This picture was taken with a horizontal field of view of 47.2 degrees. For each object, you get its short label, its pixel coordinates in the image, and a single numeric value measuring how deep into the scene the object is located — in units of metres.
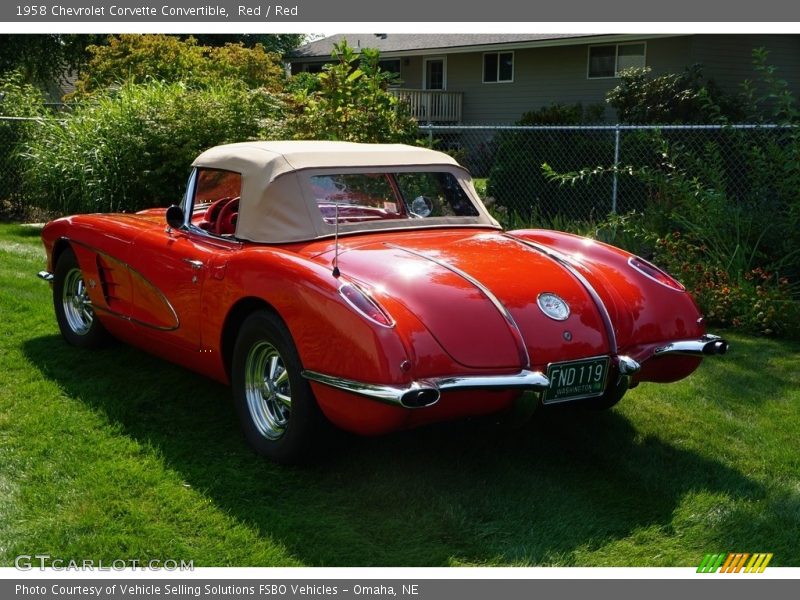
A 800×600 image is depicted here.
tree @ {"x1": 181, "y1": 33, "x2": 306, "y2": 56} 34.27
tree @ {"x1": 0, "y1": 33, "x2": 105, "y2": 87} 26.70
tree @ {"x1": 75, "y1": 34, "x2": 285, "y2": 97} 16.67
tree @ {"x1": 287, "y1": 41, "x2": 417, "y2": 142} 10.63
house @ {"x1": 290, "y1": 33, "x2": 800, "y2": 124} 21.14
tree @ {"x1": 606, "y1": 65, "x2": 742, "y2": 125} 17.44
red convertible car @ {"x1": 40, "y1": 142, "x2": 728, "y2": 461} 4.00
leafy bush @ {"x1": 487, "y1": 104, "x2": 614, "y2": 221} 14.51
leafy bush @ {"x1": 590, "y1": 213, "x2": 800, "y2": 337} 7.41
